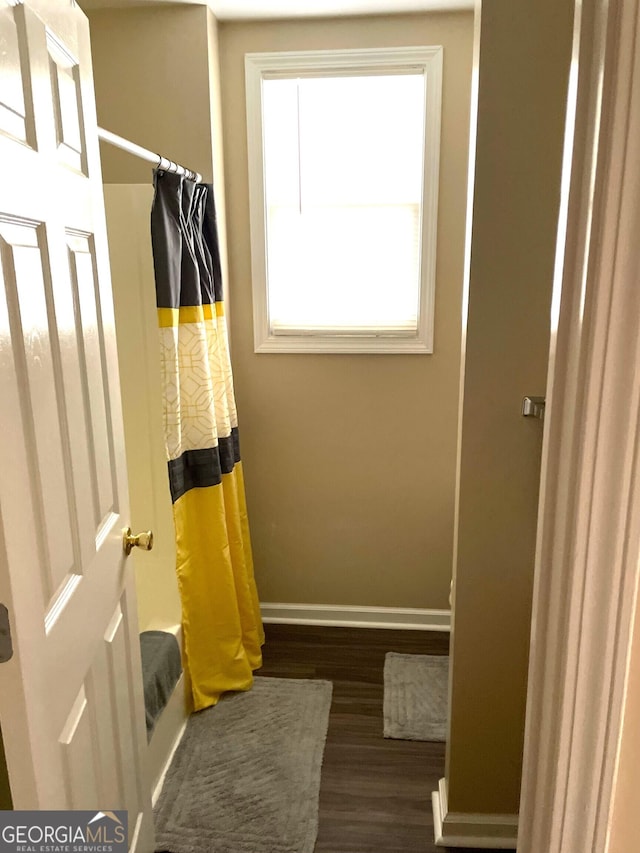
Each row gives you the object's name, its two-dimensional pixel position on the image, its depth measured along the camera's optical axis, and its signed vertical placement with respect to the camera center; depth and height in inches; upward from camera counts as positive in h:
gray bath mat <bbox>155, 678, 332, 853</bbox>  76.4 -61.5
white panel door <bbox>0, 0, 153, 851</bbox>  38.7 -10.4
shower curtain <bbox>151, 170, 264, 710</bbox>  83.6 -21.3
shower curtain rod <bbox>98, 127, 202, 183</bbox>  66.1 +14.9
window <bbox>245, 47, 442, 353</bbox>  102.7 +14.1
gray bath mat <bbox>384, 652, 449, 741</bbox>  94.3 -61.3
